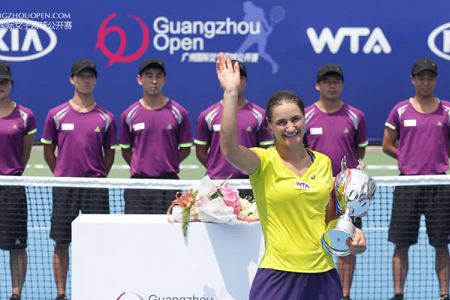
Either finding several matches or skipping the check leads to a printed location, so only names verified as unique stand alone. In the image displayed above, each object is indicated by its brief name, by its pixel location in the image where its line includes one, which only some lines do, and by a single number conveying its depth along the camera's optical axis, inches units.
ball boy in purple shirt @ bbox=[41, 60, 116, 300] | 624.1
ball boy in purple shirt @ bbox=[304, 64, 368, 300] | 622.2
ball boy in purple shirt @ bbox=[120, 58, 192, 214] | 646.5
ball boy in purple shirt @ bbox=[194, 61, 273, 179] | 636.7
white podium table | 497.7
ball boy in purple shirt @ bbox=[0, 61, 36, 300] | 625.3
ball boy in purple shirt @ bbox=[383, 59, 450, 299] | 628.1
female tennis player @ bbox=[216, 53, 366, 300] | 383.6
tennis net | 569.0
